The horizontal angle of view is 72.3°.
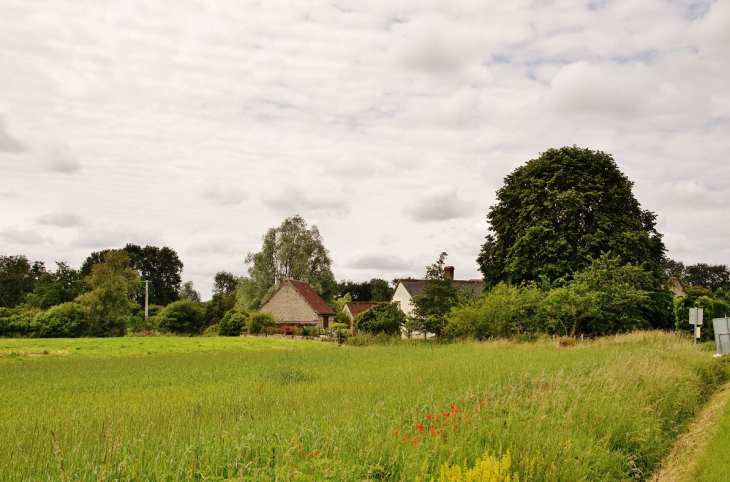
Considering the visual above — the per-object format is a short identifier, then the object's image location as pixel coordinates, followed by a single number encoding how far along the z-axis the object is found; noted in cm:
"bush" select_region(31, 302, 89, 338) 4375
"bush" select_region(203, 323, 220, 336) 5540
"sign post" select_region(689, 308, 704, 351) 2206
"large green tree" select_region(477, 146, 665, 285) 3198
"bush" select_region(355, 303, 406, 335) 3828
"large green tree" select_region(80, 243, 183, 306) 8575
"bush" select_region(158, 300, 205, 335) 5578
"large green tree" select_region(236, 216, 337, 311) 6656
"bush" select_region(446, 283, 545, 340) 3002
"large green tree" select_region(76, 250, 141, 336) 4491
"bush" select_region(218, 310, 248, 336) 5256
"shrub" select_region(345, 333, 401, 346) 3544
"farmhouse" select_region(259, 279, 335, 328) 5641
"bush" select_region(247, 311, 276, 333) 5091
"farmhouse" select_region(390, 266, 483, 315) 5984
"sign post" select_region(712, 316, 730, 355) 2162
